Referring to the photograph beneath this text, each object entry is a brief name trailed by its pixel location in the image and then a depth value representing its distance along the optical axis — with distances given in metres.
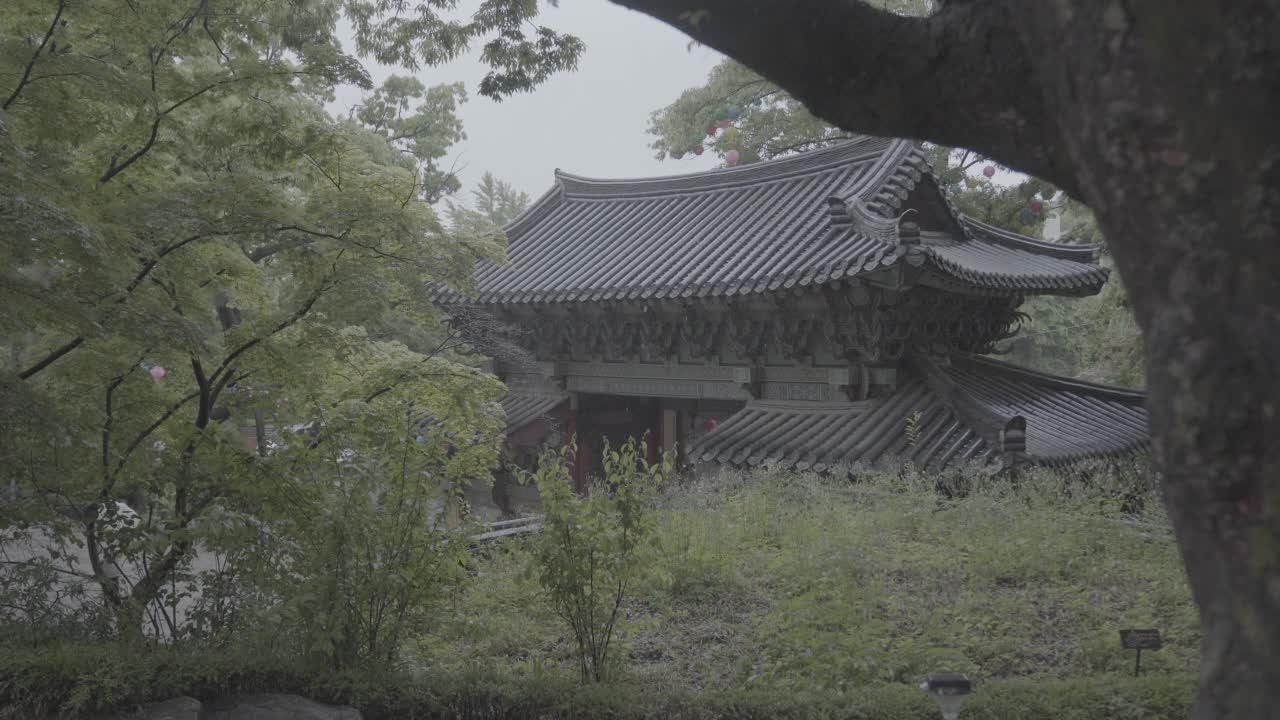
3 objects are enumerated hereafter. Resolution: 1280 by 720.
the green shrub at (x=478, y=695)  4.20
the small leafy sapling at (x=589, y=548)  4.97
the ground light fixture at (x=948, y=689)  3.39
